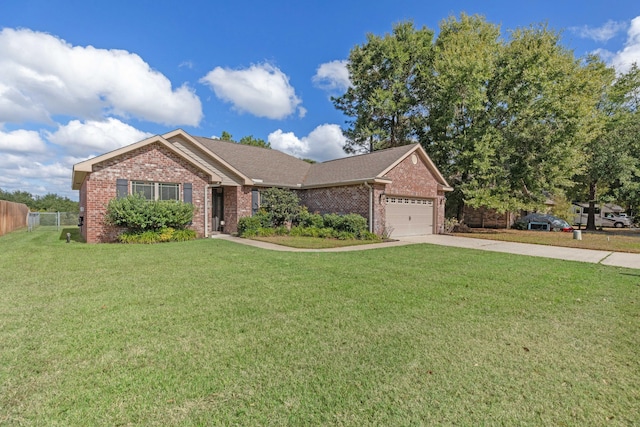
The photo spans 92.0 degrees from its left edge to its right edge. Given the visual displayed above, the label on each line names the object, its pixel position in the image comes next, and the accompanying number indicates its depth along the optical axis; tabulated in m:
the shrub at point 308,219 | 15.73
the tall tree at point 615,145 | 20.61
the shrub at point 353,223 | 14.28
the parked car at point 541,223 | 22.94
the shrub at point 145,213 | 12.20
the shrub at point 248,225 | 15.12
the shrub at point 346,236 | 14.03
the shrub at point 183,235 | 13.37
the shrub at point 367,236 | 14.04
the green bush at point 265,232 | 15.08
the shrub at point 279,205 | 16.30
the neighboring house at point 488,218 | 24.91
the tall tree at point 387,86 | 25.83
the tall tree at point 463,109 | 18.98
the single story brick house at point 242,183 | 12.73
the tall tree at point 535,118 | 18.67
